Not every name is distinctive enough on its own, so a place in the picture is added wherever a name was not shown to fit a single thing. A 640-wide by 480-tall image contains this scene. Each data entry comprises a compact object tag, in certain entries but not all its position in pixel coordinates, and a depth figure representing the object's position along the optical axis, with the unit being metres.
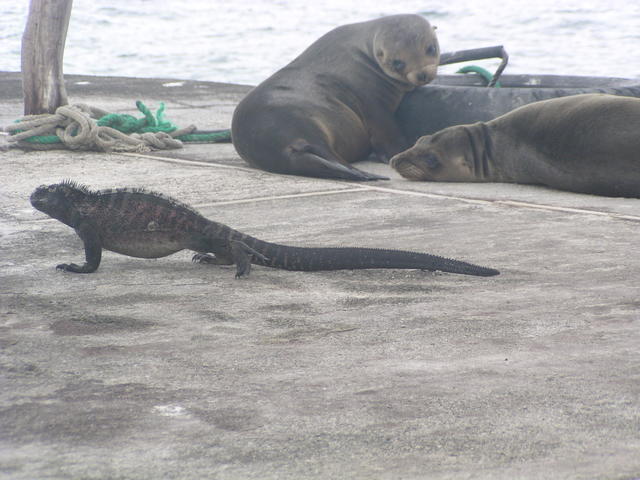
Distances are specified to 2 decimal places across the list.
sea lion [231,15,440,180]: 13.30
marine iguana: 7.66
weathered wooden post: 15.36
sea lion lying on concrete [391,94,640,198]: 10.87
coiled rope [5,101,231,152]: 14.67
